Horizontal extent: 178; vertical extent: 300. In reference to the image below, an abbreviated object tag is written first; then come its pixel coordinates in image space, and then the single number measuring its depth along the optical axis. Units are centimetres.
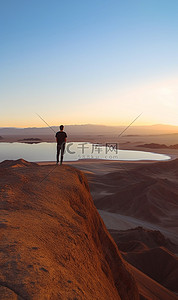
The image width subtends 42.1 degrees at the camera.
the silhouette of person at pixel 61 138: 831
